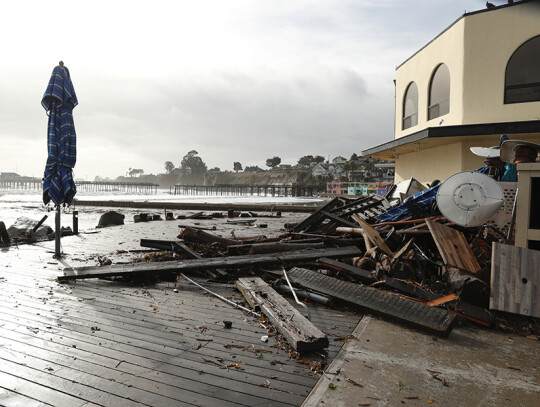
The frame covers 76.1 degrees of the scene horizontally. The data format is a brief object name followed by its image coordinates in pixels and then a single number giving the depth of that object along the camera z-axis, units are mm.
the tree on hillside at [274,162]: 188750
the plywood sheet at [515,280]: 3764
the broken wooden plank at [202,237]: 7113
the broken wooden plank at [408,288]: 3792
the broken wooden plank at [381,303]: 3512
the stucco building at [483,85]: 11930
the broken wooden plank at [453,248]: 4531
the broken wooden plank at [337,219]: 7865
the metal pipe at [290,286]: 3814
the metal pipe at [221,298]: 4022
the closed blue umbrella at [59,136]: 6758
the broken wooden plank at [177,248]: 5642
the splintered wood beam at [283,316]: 2995
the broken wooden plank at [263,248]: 6336
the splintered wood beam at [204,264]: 5387
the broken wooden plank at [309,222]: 8695
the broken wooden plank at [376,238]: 5496
